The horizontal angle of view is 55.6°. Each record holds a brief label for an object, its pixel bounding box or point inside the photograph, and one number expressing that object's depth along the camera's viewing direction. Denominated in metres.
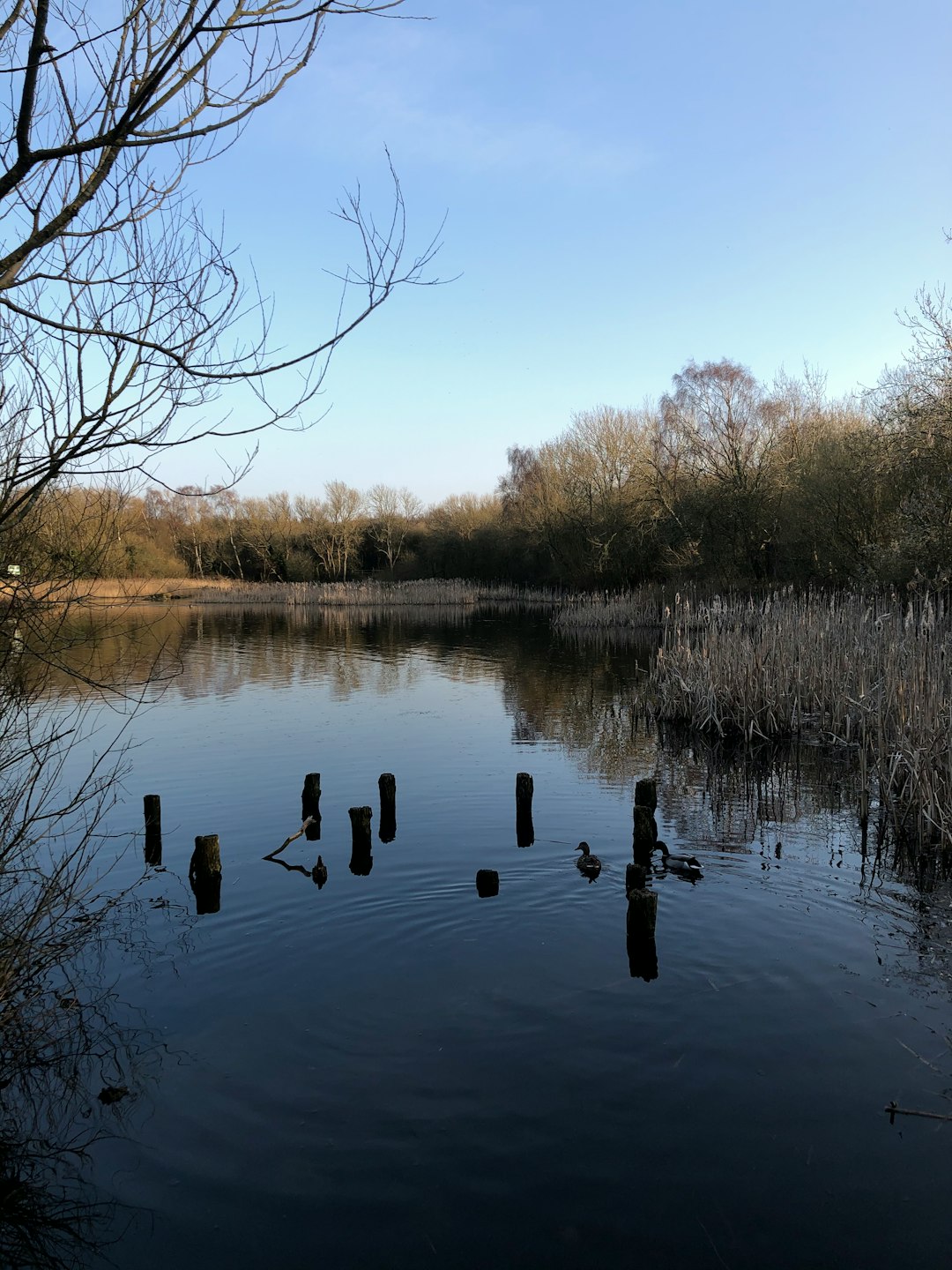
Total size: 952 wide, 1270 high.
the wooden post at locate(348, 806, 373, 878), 7.46
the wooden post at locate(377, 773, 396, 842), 8.48
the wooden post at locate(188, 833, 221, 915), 6.75
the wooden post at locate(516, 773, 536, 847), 8.02
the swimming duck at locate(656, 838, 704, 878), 7.21
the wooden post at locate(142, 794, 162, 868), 7.86
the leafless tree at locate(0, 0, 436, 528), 2.22
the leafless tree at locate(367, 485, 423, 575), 57.91
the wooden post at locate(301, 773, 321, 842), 8.95
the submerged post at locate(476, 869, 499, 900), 6.80
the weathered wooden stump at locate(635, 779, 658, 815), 7.86
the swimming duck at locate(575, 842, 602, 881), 7.19
